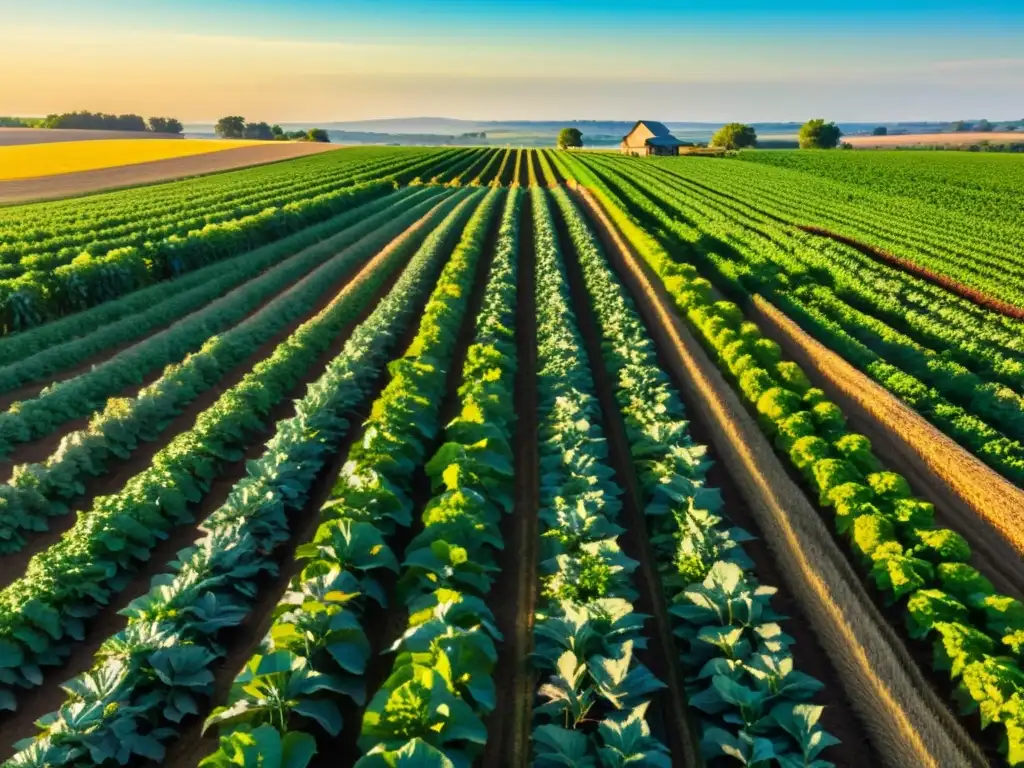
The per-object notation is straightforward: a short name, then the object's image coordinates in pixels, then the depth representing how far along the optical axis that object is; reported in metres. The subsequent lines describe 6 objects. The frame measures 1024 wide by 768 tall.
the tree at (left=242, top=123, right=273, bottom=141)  165.38
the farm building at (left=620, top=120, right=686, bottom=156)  102.00
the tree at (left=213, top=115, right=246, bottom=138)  162.12
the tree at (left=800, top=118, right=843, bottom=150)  128.12
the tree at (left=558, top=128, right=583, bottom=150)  138.62
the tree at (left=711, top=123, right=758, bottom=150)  120.25
